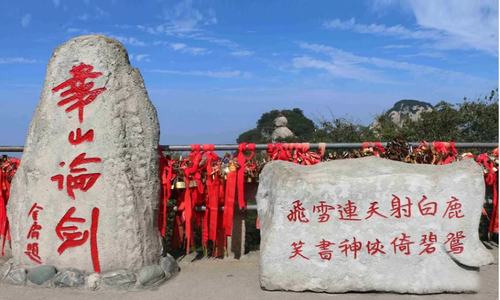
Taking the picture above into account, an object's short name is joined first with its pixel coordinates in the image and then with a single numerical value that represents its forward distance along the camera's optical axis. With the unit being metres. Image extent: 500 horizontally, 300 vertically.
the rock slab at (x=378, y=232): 3.59
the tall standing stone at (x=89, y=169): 3.91
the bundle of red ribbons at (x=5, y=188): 4.67
